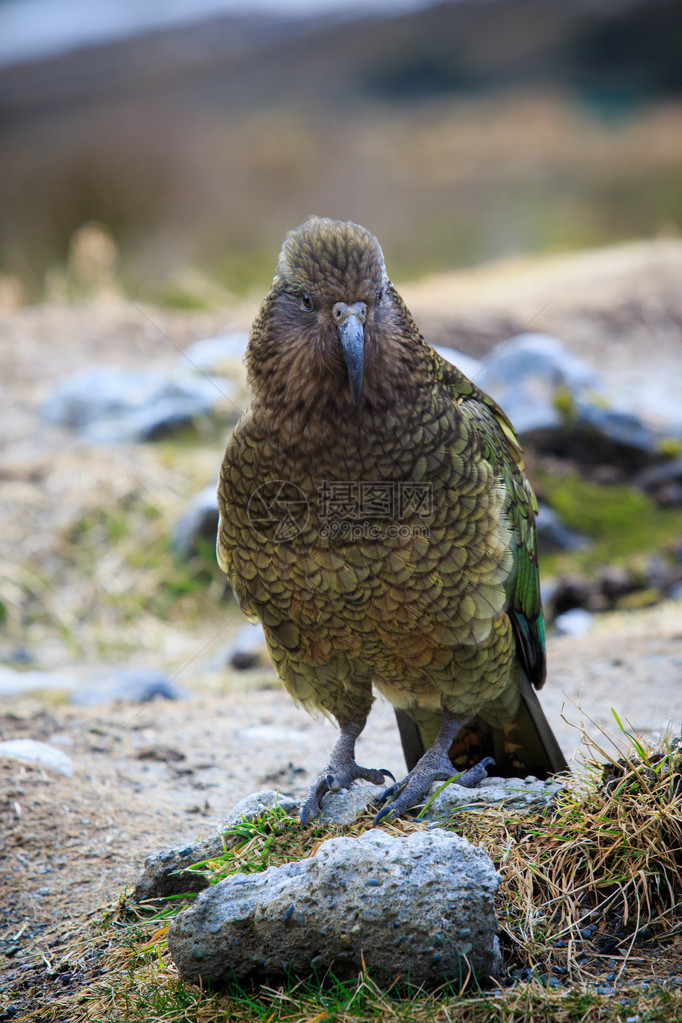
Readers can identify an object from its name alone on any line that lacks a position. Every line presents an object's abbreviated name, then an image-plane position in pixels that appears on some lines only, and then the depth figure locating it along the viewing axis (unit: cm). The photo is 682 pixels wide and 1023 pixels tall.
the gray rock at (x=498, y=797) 639
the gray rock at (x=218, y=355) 2086
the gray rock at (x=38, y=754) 868
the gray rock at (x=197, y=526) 1598
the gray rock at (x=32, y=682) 1260
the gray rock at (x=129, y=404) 1994
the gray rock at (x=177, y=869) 625
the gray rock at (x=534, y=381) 1812
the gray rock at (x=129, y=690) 1217
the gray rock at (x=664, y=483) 1677
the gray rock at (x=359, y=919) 479
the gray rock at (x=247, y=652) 1412
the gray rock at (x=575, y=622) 1341
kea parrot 632
